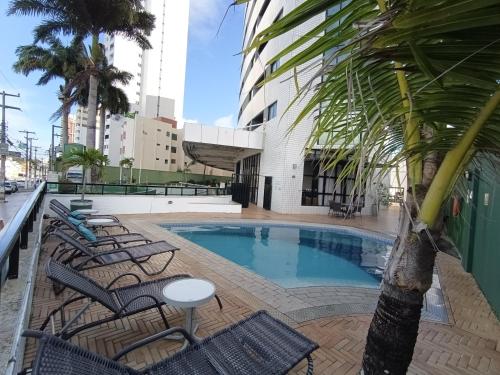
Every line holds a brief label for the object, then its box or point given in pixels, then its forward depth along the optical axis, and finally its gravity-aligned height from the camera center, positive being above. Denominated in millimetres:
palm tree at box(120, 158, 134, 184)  34247 +1460
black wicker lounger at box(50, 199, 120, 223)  7204 -1232
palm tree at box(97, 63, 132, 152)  20047 +6219
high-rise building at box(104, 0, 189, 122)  72812 +30877
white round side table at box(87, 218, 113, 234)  6654 -1195
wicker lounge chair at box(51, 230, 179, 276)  4184 -1288
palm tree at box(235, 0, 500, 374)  705 +330
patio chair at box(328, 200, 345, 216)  14633 -1083
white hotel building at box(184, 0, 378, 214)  15039 +1923
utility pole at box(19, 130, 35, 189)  37219 +4783
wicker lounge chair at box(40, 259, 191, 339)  2480 -1261
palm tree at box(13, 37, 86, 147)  19797 +7798
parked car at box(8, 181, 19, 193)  27756 -1973
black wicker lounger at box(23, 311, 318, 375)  1485 -1316
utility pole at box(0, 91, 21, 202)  18547 +1272
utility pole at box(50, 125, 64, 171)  29831 +2350
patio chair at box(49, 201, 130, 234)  6245 -1036
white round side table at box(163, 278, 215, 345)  2660 -1164
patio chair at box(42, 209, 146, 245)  5230 -1272
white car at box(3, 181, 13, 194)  25006 -1936
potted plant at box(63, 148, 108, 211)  9719 +378
